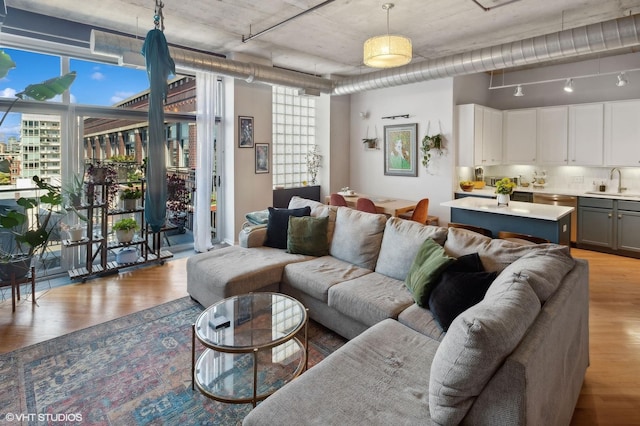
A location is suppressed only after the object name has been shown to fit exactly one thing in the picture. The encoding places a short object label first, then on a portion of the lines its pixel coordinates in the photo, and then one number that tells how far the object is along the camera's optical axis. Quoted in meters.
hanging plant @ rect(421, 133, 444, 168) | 6.32
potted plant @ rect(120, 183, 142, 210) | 4.81
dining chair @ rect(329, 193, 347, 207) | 5.75
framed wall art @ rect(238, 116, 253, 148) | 5.95
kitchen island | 3.95
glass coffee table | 2.17
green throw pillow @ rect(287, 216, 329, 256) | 3.79
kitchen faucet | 5.93
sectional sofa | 1.38
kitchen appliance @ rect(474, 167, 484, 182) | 6.89
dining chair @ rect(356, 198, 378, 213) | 5.39
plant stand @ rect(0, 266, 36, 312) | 3.57
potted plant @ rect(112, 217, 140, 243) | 4.78
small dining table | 5.59
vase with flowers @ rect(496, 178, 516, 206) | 4.48
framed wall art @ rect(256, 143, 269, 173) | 6.25
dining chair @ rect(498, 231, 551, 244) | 3.38
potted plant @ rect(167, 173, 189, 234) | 5.47
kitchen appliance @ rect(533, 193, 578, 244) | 5.86
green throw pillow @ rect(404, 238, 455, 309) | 2.46
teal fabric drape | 2.66
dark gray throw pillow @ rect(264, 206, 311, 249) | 4.07
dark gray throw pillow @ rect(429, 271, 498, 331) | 2.19
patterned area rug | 2.16
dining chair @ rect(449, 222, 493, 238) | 3.97
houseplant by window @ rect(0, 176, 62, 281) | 3.62
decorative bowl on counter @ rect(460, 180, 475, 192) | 6.32
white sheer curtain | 5.60
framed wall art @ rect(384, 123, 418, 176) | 6.74
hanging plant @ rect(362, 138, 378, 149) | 7.37
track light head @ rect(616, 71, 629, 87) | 4.80
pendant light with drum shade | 3.60
